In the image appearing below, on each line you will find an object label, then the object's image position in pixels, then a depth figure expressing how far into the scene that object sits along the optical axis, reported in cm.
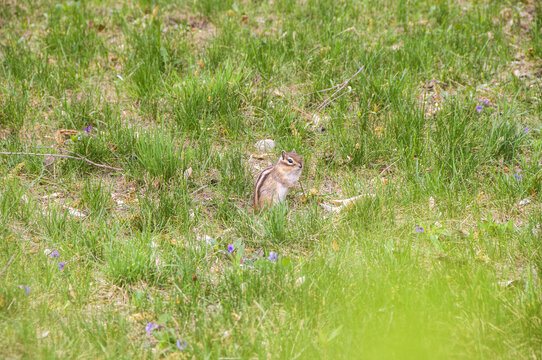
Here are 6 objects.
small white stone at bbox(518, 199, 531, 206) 808
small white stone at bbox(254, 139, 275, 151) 987
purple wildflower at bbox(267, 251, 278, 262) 675
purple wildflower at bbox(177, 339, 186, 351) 557
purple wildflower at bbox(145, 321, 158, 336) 593
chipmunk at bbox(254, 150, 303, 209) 823
